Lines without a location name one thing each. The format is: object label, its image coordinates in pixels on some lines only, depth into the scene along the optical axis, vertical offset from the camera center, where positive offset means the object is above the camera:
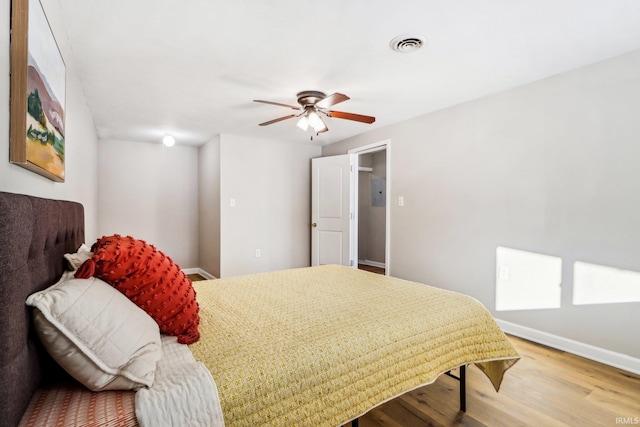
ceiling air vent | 2.01 +1.08
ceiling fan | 2.81 +0.86
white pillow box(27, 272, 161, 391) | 0.81 -0.36
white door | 4.59 -0.04
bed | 0.76 -0.52
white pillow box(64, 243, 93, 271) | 1.20 -0.21
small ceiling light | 4.30 +0.91
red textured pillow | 1.08 -0.27
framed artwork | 1.00 +0.43
